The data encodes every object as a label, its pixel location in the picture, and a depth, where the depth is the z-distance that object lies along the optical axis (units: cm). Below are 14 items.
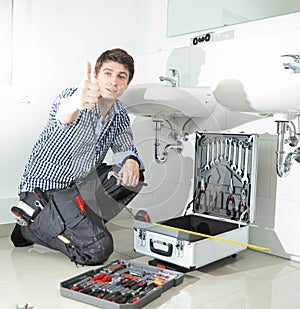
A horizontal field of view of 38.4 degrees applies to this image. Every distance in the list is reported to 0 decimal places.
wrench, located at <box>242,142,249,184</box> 186
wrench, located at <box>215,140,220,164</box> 180
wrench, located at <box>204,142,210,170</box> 177
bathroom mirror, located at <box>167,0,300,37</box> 200
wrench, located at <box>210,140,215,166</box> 179
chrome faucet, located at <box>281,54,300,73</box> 136
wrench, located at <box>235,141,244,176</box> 184
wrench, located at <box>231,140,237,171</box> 182
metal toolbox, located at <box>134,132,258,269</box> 171
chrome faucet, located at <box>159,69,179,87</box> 221
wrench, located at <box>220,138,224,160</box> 179
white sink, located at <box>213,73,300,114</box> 138
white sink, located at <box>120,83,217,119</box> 172
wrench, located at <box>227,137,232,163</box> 181
